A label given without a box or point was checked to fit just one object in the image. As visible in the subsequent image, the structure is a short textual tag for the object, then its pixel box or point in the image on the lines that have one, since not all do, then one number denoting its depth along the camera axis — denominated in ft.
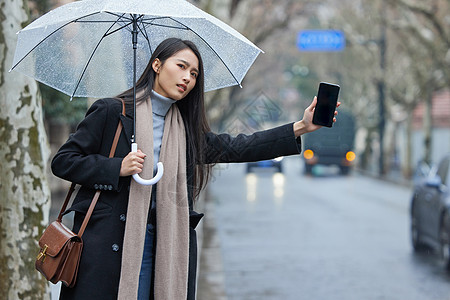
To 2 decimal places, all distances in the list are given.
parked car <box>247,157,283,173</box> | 79.28
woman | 9.76
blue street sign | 61.87
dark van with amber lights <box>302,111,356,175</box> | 124.33
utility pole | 105.70
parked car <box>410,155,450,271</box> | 31.53
